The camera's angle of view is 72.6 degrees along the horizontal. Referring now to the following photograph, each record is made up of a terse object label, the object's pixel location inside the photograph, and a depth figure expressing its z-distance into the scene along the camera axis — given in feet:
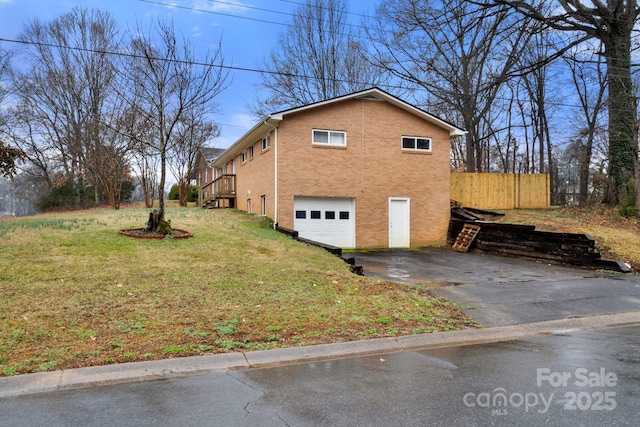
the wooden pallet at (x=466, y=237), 60.80
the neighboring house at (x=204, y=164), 136.56
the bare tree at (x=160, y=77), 40.14
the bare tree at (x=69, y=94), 109.40
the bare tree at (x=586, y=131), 88.99
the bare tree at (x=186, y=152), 108.17
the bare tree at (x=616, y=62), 60.59
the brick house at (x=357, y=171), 58.80
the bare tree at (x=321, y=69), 107.96
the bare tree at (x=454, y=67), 56.44
